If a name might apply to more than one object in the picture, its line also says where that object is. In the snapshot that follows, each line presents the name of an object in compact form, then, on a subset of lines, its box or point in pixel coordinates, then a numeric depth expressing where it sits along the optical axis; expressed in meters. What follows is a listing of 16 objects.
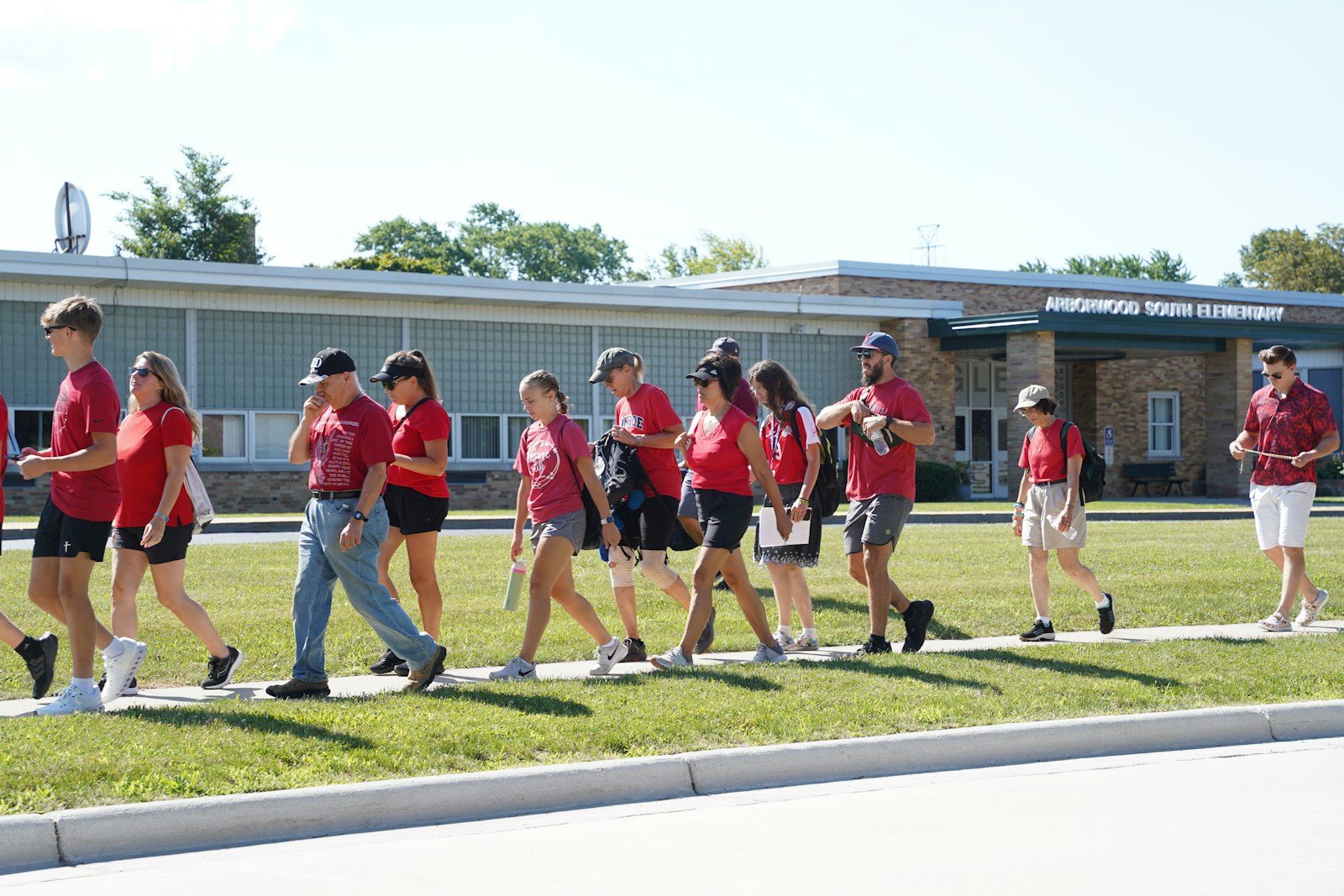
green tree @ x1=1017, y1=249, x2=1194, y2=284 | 103.50
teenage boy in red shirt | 7.64
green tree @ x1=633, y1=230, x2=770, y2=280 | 93.81
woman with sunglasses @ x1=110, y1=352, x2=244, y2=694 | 8.17
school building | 29.09
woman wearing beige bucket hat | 10.88
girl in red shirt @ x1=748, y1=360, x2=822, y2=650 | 10.14
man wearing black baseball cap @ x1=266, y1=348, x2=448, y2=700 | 8.02
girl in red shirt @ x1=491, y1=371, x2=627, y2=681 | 8.82
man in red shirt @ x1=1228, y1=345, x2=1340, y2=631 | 11.43
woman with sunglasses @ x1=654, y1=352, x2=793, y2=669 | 9.31
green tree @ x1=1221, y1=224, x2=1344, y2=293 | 87.50
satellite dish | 28.84
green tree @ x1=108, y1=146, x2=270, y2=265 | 65.44
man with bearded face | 9.77
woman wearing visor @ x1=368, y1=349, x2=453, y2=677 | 9.11
